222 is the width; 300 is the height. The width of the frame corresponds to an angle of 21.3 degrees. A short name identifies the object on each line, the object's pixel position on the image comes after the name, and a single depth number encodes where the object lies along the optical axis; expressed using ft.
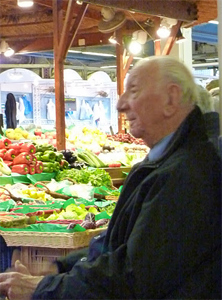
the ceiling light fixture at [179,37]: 33.19
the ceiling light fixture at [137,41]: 35.76
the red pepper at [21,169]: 23.56
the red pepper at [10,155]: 25.26
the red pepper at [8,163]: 24.60
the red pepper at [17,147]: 25.57
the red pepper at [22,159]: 24.14
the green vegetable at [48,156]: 25.18
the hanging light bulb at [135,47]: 35.73
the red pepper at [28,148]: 25.35
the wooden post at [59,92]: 28.17
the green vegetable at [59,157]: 25.53
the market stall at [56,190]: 12.34
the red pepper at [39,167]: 24.10
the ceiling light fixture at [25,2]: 24.38
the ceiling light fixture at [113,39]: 36.88
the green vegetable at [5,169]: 23.43
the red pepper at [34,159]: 24.20
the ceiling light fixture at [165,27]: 32.24
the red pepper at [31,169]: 23.81
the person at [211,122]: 6.72
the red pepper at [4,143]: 26.60
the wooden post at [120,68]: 37.93
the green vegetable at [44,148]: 26.43
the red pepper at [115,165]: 28.03
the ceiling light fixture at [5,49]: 38.50
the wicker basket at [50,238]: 11.93
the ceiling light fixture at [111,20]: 32.04
